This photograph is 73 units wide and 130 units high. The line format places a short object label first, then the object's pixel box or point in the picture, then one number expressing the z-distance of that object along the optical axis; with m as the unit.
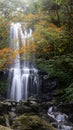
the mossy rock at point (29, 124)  5.36
